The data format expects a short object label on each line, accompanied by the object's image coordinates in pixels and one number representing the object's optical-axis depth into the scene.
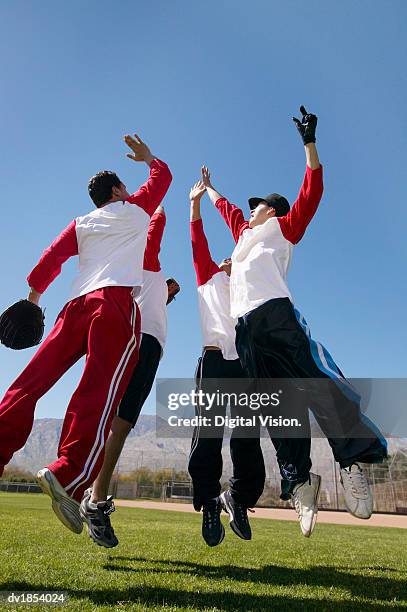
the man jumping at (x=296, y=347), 2.99
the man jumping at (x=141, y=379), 3.56
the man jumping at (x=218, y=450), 3.96
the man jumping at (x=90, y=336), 2.66
